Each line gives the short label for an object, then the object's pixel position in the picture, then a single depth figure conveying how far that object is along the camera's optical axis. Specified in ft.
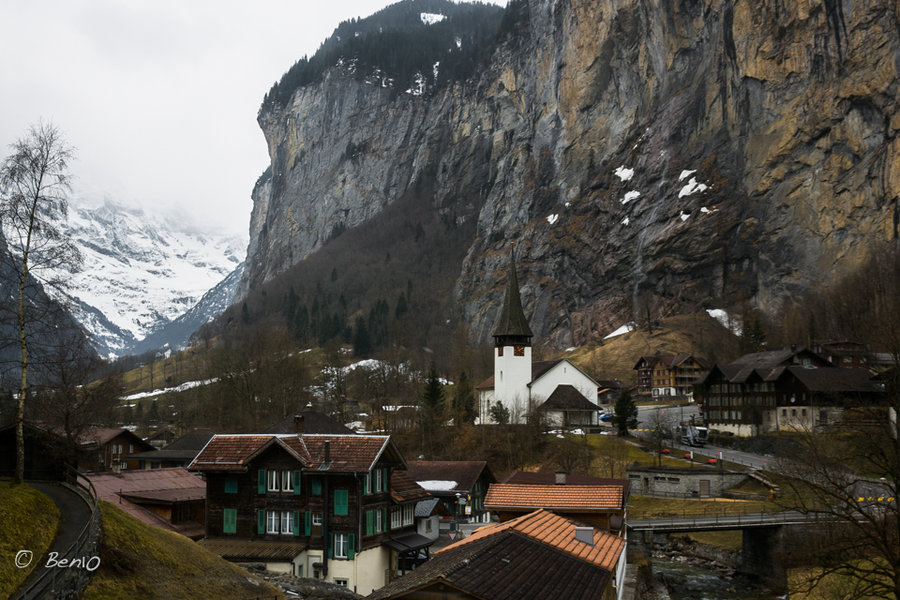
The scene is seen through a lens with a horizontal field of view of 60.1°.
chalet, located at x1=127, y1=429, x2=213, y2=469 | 232.32
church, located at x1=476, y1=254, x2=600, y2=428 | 270.46
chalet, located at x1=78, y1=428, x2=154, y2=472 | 224.74
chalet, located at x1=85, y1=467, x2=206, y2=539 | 139.33
